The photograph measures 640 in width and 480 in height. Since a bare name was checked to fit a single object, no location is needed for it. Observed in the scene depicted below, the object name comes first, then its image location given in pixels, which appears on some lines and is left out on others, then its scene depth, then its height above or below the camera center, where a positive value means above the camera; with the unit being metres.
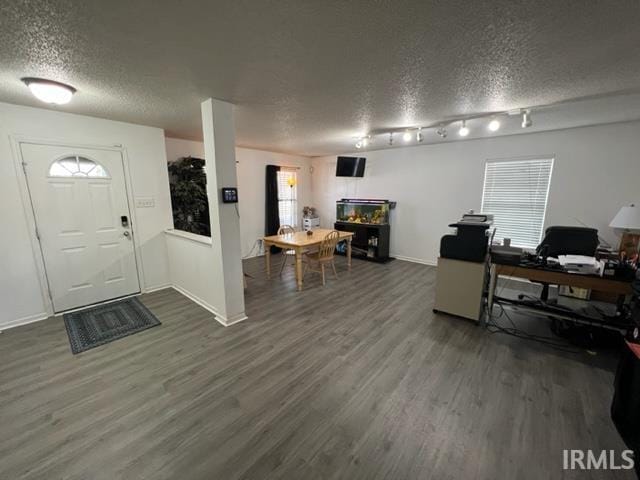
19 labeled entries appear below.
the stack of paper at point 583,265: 2.32 -0.66
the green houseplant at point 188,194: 4.07 +0.00
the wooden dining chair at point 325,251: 4.03 -0.93
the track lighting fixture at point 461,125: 2.72 +0.90
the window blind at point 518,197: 3.92 -0.04
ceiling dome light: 1.99 +0.84
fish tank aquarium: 5.44 -0.38
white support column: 2.49 -0.18
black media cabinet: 5.32 -1.00
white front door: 2.85 -0.34
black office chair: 2.97 -0.57
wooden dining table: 3.76 -0.73
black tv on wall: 5.47 +0.61
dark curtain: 5.72 -0.20
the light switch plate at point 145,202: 3.53 -0.11
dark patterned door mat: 2.53 -1.43
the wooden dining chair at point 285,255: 5.08 -1.37
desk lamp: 2.96 -0.38
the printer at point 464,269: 2.73 -0.83
